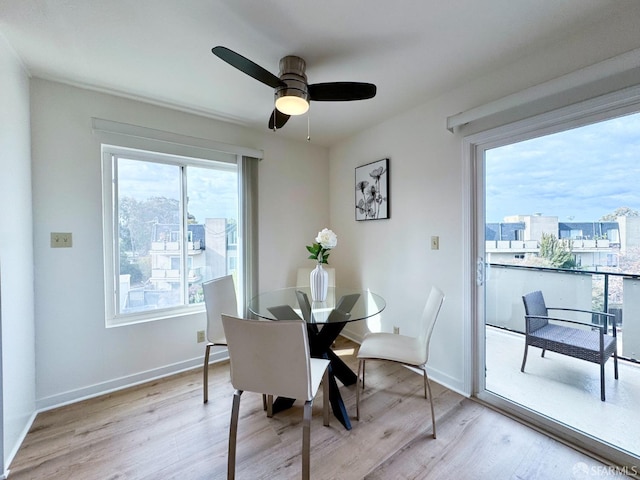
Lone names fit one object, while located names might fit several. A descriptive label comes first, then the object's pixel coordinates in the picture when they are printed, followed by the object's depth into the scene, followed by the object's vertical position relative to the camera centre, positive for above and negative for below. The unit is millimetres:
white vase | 2166 -388
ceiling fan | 1545 +897
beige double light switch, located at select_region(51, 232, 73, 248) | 1976 -5
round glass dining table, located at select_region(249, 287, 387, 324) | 1824 -550
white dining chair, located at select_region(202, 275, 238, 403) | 2033 -574
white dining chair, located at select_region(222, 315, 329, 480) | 1242 -628
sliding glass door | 1476 -151
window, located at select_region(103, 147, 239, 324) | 2295 +92
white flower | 2105 -21
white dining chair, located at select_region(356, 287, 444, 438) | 1741 -807
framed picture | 2740 +500
